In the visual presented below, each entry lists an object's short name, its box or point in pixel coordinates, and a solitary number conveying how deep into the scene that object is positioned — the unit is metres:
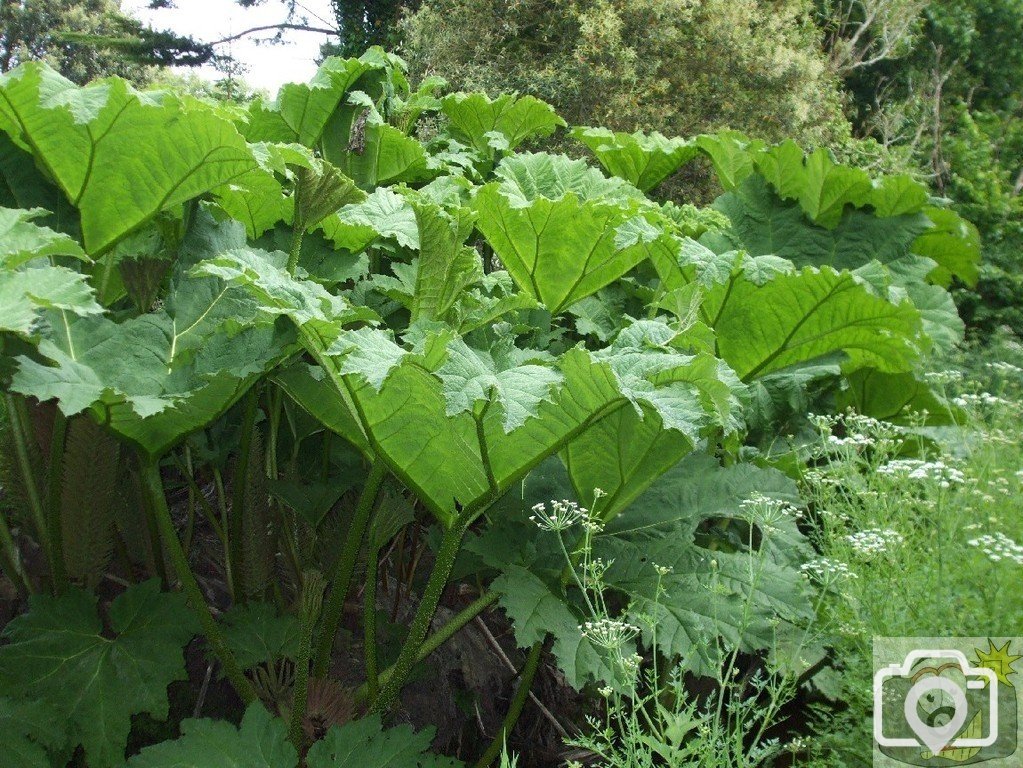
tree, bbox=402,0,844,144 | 9.12
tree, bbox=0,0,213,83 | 19.91
